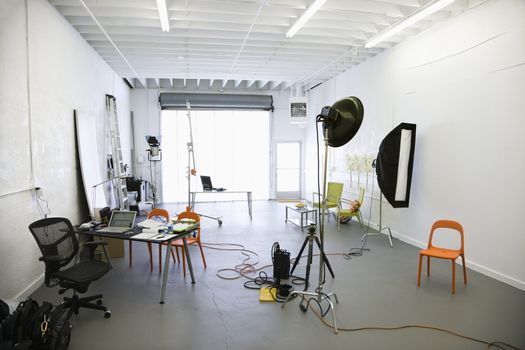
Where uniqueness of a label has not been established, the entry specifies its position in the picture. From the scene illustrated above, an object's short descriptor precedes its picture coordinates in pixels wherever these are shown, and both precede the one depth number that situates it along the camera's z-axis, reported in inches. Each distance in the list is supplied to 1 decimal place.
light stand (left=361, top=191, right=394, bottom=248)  225.9
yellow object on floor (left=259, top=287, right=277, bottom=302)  139.6
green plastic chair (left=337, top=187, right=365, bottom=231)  261.0
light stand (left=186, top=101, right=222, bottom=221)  250.0
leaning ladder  275.9
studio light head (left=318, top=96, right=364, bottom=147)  117.3
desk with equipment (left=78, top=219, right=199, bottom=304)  140.1
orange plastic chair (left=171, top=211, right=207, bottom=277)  168.9
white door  432.1
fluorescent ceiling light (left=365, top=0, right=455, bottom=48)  156.8
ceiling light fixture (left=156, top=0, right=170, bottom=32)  151.8
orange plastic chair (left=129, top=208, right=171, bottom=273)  175.6
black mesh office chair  117.3
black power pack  157.8
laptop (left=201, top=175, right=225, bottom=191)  301.0
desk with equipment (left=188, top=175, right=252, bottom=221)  301.0
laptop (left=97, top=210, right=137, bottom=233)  157.3
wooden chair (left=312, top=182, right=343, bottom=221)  278.2
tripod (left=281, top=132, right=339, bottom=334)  118.0
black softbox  203.8
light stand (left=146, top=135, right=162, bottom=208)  343.6
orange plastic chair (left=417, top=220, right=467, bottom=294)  147.3
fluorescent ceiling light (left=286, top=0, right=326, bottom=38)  159.3
